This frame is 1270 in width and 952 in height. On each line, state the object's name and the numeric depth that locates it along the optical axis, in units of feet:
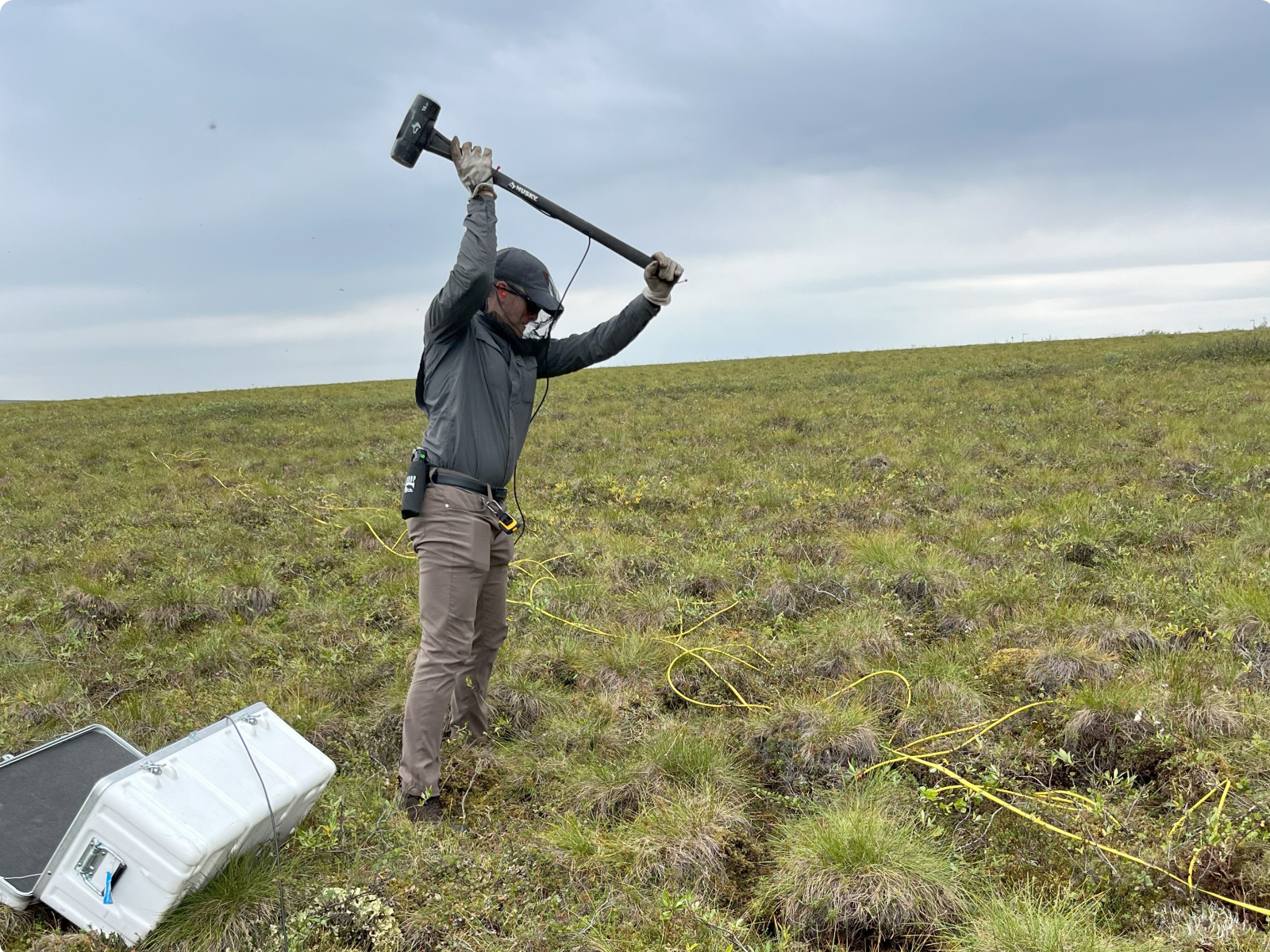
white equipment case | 10.61
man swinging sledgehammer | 13.87
